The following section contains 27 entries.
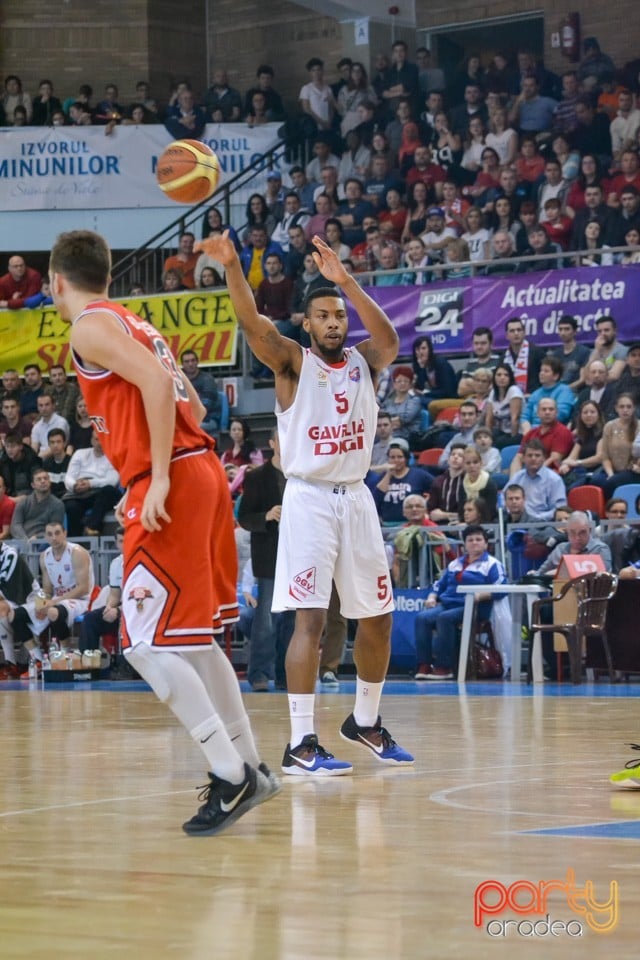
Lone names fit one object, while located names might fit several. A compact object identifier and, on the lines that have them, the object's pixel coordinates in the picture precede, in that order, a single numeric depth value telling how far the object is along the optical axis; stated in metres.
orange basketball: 7.11
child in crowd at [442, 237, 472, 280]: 20.66
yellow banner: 21.95
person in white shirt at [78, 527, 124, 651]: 17.73
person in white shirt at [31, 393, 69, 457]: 21.66
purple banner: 18.55
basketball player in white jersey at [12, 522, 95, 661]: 17.91
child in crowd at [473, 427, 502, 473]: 17.34
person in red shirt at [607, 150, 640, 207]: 20.39
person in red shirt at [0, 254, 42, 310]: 24.39
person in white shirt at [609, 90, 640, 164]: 21.36
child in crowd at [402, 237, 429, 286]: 20.86
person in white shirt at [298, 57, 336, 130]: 25.83
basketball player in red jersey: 5.14
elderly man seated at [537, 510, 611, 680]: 15.18
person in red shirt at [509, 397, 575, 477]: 17.05
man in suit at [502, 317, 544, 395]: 18.41
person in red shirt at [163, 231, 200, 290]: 23.98
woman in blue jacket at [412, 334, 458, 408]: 19.38
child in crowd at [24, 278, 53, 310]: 23.92
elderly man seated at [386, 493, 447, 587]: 16.62
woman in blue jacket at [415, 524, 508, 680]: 15.66
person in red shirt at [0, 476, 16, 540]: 20.02
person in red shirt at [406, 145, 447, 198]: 22.62
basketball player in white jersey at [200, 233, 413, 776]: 7.38
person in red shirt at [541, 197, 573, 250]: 20.34
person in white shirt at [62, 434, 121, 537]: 20.22
